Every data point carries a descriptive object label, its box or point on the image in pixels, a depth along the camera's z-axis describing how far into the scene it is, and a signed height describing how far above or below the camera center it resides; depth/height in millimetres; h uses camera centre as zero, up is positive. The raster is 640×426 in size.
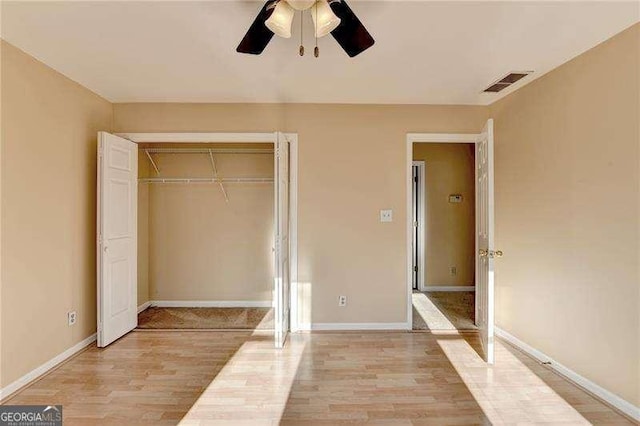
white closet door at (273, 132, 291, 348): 3312 -259
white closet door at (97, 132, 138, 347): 3324 -220
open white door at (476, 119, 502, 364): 2932 -200
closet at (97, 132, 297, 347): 4668 -181
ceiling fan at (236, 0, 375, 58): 1805 +991
